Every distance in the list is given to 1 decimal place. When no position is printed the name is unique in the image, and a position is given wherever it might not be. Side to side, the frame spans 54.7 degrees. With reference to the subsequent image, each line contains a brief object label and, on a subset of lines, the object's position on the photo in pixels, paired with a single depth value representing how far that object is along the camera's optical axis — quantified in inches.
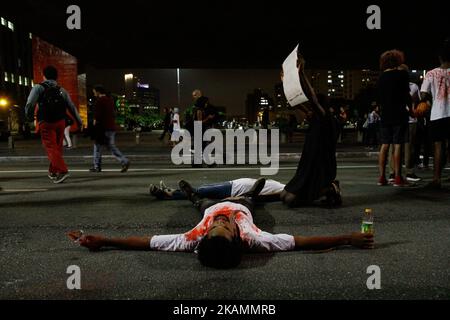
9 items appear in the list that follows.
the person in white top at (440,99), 260.2
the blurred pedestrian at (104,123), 386.6
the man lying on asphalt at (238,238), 140.5
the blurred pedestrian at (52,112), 305.0
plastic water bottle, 150.2
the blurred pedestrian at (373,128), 727.1
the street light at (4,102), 1104.1
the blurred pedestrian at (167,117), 817.5
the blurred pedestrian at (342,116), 687.7
